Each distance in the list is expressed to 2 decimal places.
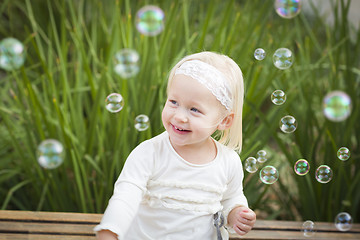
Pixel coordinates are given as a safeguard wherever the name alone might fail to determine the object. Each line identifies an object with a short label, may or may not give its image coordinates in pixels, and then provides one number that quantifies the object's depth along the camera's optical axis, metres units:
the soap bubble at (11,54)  1.99
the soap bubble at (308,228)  1.88
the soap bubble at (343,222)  1.95
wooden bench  1.69
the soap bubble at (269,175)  1.73
